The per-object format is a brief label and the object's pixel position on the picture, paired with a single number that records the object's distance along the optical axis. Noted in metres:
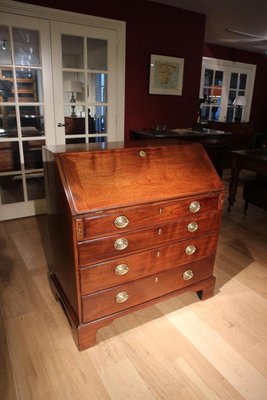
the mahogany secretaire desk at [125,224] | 1.29
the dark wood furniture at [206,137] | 3.35
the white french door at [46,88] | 2.73
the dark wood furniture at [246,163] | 2.93
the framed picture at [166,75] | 3.59
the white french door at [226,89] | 5.53
